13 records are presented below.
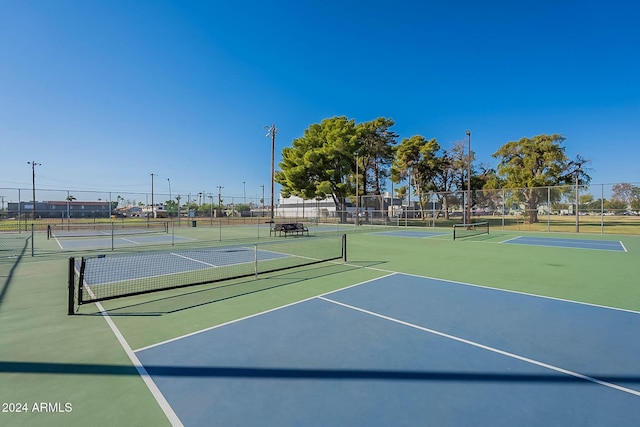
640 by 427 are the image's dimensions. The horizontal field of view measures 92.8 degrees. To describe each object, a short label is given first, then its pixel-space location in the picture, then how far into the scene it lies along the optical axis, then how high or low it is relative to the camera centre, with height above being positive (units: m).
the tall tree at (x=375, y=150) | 42.56 +8.55
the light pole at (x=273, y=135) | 35.44 +8.52
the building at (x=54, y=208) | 27.51 -0.28
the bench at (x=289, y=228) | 20.84 -1.33
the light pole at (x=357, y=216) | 34.53 -0.81
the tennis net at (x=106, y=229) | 26.34 -1.97
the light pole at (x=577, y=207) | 24.61 +0.23
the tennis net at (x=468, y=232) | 21.88 -1.82
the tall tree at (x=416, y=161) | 43.59 +7.01
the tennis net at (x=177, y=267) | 7.28 -1.94
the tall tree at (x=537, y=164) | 36.56 +5.66
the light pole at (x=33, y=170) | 45.79 +5.72
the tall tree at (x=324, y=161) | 38.91 +6.32
